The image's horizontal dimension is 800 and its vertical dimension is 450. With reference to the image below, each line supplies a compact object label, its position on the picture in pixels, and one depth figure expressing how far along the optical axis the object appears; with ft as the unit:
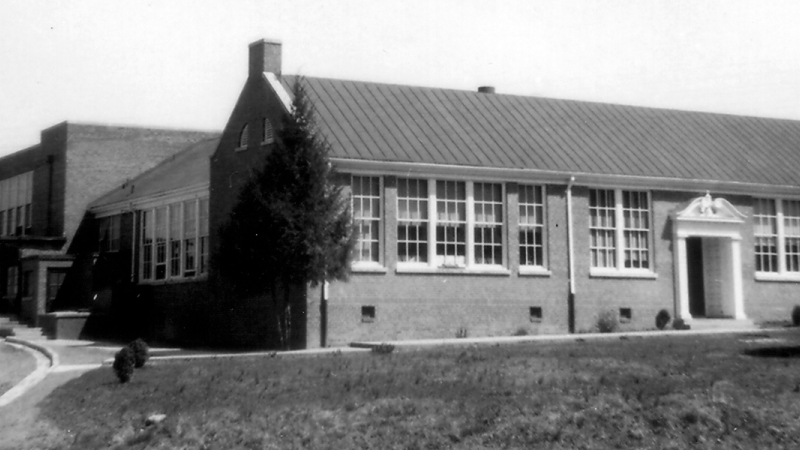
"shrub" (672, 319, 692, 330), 104.88
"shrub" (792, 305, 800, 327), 98.86
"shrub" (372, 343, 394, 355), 76.59
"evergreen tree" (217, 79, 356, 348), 85.51
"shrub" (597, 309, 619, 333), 103.65
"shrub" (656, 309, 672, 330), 103.40
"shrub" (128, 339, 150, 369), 71.97
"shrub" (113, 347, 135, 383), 65.87
